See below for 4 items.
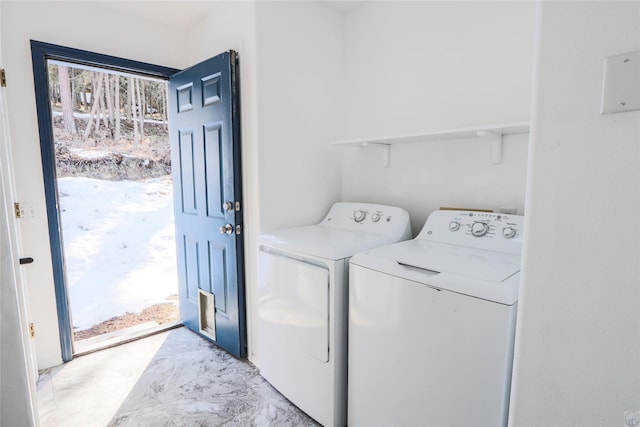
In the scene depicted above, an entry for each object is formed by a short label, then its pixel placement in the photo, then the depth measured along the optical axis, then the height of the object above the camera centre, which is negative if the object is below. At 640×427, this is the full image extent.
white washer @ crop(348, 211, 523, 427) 1.06 -0.56
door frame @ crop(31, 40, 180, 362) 1.98 +0.20
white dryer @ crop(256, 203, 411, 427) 1.57 -0.68
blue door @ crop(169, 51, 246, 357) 2.07 -0.15
